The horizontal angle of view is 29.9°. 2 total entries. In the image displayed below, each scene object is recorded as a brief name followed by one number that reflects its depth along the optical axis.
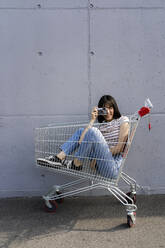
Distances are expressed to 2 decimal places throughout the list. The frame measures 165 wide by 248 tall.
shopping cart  3.22
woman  3.23
